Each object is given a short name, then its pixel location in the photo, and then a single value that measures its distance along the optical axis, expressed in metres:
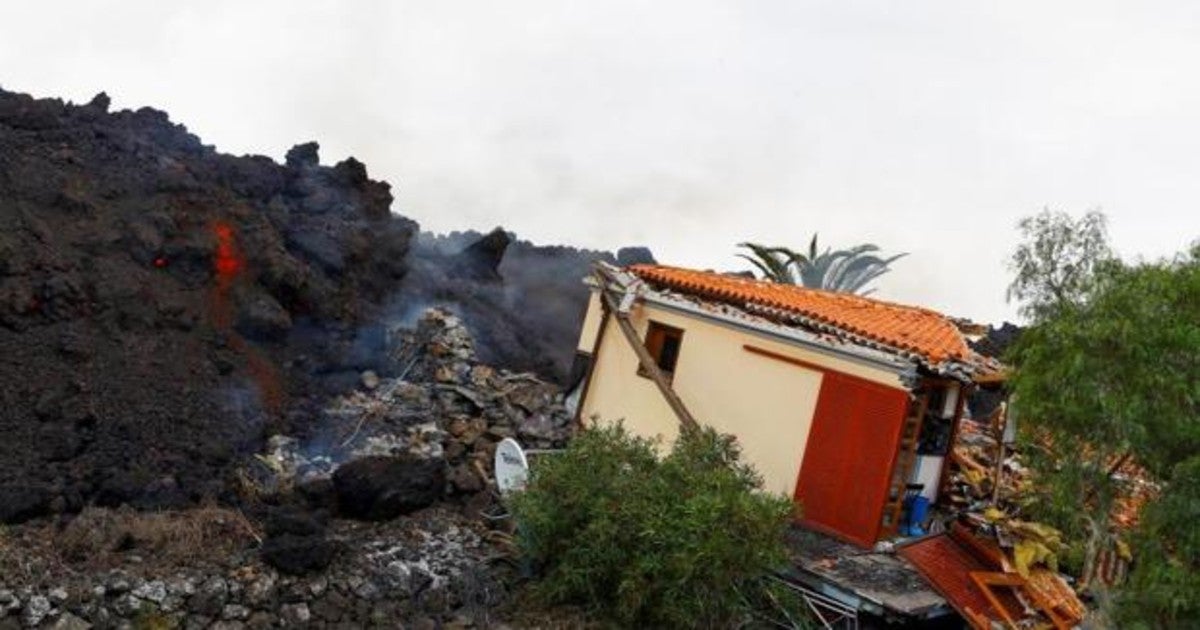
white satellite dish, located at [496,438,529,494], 12.76
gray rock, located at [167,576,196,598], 9.75
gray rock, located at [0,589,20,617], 8.87
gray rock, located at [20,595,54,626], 8.89
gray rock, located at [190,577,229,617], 9.80
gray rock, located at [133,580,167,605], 9.55
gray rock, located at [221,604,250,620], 9.92
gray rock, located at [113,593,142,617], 9.36
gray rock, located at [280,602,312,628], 10.24
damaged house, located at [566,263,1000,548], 13.48
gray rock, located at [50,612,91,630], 8.98
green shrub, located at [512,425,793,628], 10.78
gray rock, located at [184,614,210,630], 9.69
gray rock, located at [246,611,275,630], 9.98
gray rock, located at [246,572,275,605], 10.16
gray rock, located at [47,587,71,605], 9.12
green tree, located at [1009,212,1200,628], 8.66
